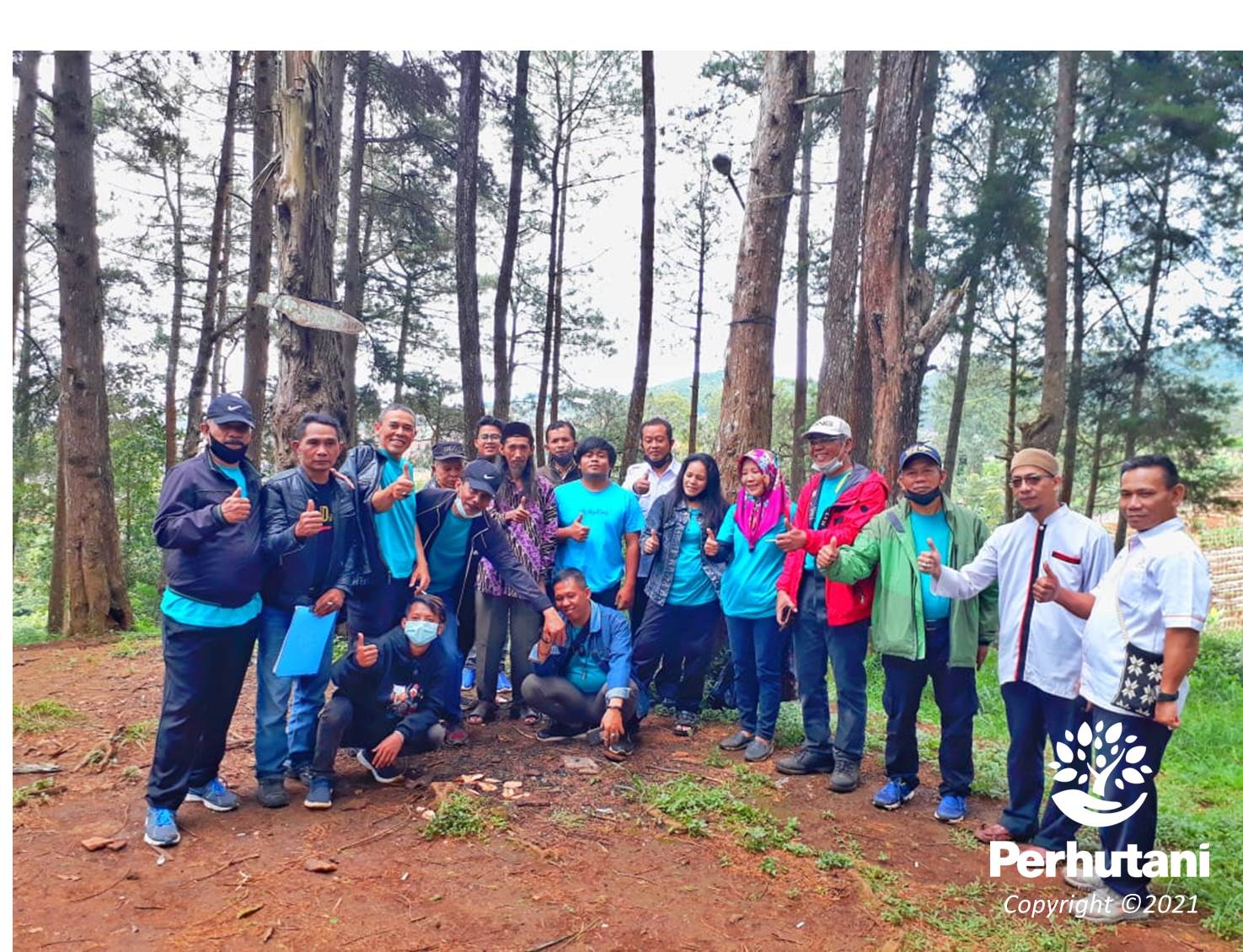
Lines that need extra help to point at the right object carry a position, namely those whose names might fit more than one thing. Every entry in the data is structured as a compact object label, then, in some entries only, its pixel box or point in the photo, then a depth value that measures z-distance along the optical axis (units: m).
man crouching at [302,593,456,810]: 4.14
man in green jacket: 4.17
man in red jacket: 4.53
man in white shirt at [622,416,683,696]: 5.84
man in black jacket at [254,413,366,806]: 3.99
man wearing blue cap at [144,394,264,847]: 3.64
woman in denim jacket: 5.36
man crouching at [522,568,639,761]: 4.97
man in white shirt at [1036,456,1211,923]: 3.08
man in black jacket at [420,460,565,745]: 4.79
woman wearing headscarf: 4.98
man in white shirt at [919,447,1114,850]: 3.71
